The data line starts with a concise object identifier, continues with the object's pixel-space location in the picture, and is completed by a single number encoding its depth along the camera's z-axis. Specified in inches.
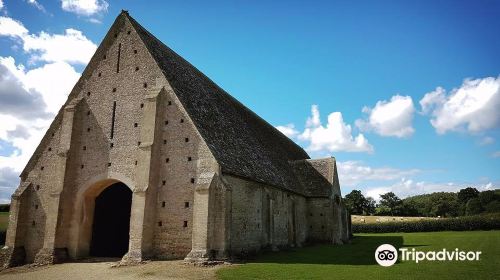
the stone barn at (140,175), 808.9
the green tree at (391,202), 3826.5
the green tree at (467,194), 4488.2
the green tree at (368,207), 3858.3
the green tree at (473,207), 3912.4
